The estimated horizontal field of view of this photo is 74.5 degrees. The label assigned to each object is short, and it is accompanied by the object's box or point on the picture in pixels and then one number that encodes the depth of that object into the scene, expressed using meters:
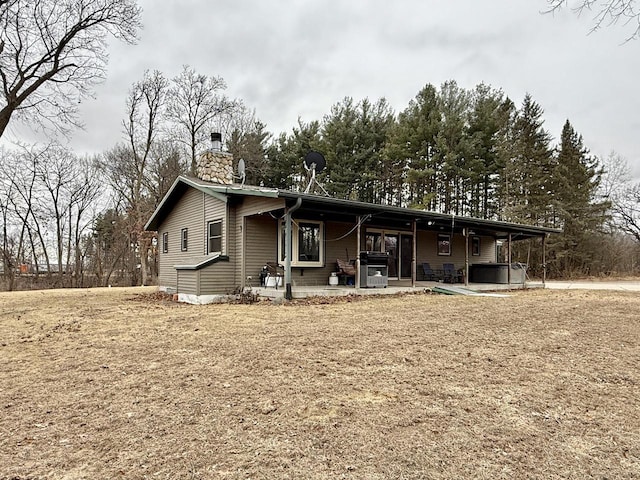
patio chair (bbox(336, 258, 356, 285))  11.29
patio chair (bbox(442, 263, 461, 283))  14.12
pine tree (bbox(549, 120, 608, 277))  23.31
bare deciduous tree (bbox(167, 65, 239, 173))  22.89
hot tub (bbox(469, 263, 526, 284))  14.23
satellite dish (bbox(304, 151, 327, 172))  12.77
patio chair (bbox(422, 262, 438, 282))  13.95
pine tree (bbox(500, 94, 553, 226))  23.44
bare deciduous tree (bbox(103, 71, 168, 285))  21.55
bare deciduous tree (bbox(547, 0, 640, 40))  4.05
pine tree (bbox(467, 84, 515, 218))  23.36
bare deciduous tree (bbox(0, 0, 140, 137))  10.70
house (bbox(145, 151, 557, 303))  10.09
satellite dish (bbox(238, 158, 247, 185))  12.81
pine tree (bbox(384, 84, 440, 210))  23.02
